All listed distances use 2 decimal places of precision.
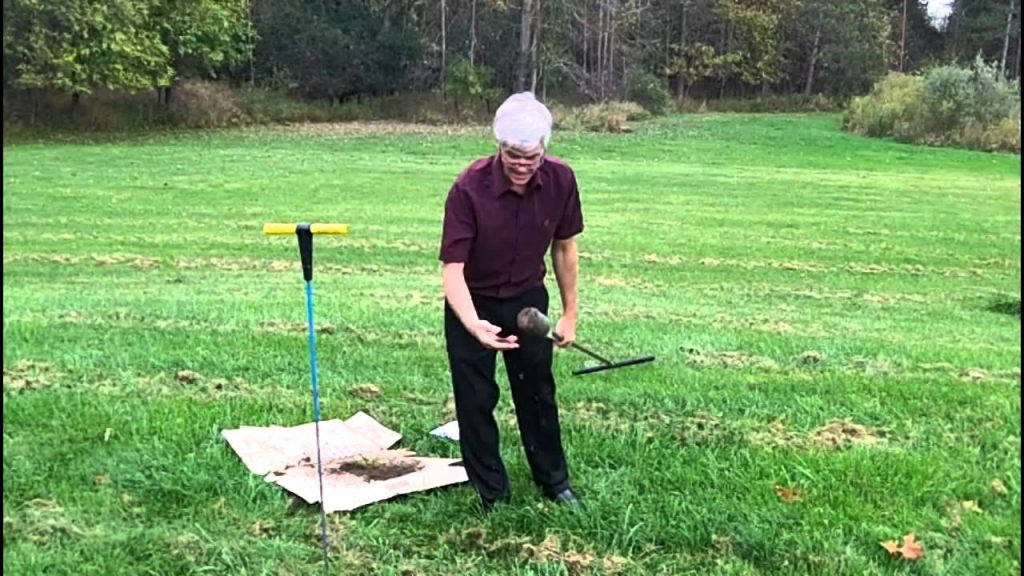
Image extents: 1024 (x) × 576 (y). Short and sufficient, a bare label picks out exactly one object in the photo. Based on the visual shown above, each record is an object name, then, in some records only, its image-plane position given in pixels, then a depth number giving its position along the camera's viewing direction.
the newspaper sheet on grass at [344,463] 3.91
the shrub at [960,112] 27.70
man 3.46
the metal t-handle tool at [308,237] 3.35
